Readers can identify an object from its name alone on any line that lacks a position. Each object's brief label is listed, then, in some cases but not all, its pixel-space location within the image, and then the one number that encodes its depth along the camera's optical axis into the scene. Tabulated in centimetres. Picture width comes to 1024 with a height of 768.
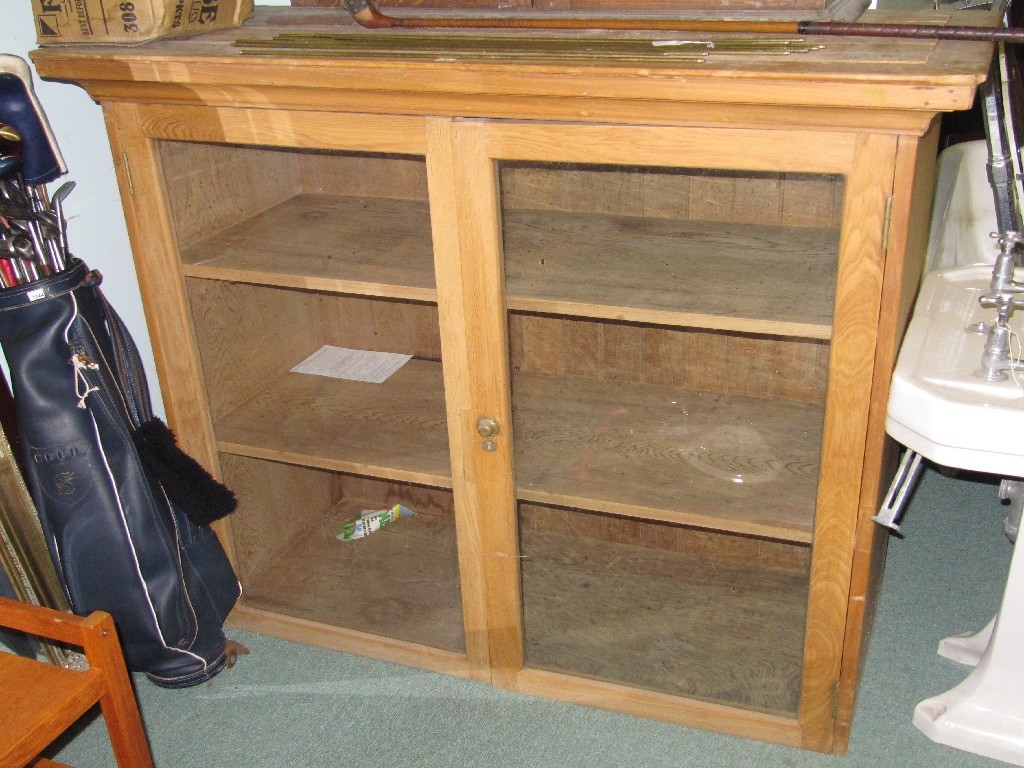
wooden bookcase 130
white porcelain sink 132
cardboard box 154
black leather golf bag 158
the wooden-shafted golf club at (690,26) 125
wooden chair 126
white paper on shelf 204
